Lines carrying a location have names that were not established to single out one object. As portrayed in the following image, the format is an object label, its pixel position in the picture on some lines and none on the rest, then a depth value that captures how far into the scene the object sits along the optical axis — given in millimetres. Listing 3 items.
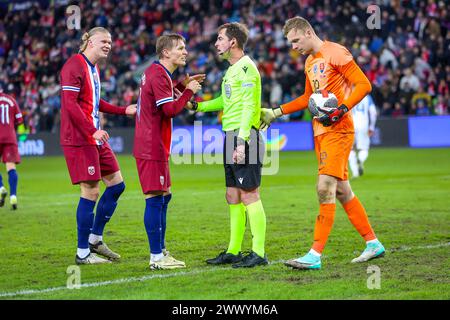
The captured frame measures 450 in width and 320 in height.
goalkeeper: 14836
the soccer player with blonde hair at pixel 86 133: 15758
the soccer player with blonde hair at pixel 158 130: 15125
